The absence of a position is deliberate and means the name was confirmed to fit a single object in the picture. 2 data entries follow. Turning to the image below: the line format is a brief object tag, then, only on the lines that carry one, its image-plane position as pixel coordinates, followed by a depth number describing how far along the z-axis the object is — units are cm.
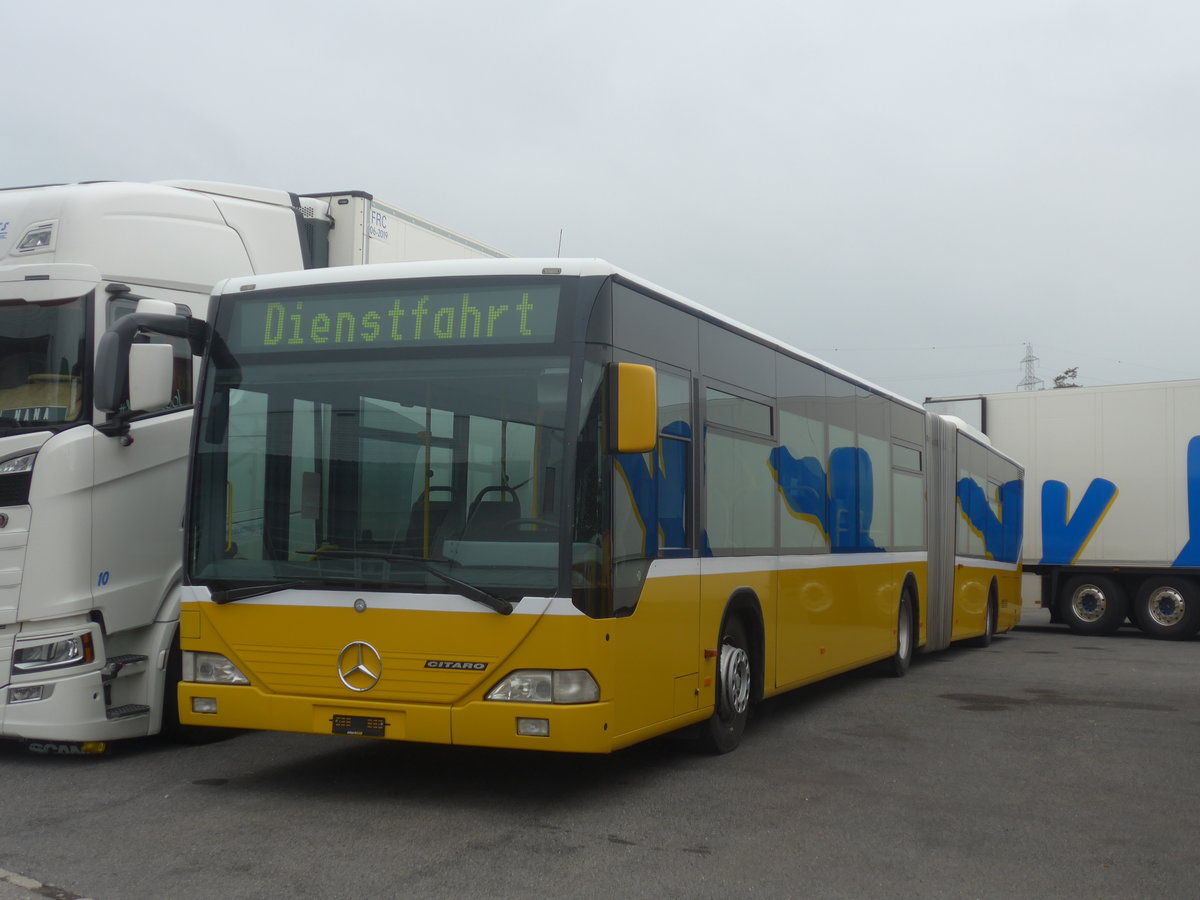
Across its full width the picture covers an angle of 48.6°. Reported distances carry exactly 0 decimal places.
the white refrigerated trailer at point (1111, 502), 2120
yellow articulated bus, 659
